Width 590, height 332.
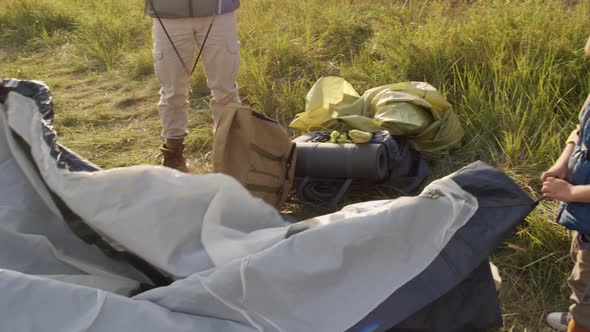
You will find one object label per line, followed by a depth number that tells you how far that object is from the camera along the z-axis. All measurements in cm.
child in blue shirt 184
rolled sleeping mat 297
